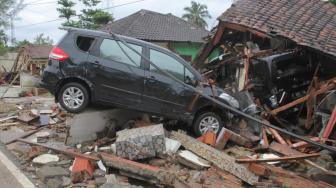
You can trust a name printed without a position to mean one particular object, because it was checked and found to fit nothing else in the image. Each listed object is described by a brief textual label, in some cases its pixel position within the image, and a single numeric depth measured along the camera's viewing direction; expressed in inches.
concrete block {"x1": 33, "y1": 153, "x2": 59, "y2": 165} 339.0
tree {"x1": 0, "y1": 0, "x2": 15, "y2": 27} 2094.0
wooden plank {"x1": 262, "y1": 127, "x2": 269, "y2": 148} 407.5
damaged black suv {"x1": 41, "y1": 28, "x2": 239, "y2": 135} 385.1
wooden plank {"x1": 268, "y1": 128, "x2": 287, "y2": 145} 413.9
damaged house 453.4
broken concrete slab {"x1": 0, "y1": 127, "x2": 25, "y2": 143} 419.5
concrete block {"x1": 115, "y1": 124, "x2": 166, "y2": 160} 346.0
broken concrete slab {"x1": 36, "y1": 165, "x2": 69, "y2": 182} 306.3
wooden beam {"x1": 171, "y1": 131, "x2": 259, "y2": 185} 326.3
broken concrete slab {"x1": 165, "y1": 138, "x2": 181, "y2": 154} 360.2
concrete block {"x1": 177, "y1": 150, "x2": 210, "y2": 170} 343.6
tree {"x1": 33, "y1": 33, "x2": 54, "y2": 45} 2697.1
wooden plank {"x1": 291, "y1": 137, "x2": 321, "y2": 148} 397.5
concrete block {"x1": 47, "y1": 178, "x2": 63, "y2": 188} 291.7
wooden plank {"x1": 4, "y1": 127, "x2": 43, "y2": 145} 401.7
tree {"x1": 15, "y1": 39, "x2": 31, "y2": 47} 2187.5
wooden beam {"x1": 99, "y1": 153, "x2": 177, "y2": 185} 305.9
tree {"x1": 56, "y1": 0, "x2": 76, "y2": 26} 1841.8
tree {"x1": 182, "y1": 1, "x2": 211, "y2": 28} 2487.7
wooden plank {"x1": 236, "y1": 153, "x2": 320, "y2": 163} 334.6
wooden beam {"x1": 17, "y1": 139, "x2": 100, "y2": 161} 337.7
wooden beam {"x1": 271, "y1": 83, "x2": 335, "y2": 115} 448.5
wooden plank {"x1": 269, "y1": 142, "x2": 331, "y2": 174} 373.3
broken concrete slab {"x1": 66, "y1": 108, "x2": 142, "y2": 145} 396.5
